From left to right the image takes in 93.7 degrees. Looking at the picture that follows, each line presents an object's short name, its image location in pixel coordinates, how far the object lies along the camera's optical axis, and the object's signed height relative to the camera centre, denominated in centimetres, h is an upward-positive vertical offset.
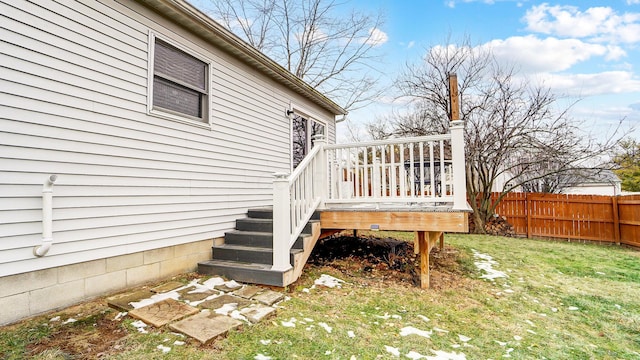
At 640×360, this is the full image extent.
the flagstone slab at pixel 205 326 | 235 -112
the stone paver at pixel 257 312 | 274 -115
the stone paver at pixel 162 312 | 256 -108
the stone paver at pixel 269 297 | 315 -115
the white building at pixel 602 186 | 1602 +0
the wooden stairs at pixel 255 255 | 358 -84
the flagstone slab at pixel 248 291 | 329 -113
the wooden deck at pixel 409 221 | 380 -43
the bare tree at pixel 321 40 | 1337 +682
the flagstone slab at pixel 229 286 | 348 -112
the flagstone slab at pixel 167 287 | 328 -107
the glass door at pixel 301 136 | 705 +134
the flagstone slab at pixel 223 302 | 296 -112
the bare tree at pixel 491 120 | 877 +212
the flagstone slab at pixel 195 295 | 311 -110
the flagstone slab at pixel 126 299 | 280 -105
